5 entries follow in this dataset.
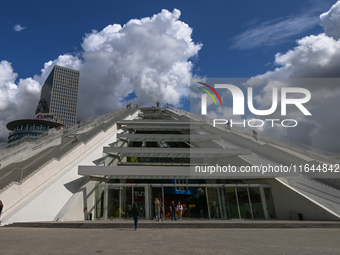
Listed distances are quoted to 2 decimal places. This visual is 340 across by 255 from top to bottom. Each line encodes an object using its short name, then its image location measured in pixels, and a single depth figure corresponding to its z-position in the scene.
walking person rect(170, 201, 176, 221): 14.25
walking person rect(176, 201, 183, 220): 14.73
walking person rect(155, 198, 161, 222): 12.88
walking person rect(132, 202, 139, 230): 9.85
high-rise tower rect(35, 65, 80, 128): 184.25
